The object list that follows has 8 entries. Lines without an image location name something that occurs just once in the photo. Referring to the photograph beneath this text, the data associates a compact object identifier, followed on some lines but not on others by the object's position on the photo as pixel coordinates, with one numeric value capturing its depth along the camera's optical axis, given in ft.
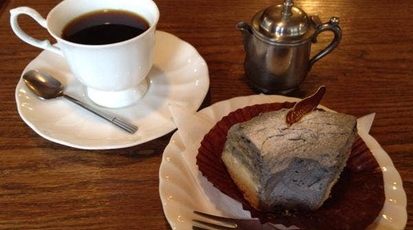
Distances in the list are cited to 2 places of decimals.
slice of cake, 0.64
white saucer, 0.79
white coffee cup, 0.78
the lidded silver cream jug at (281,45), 0.82
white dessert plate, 0.65
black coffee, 0.85
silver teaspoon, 0.86
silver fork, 0.65
